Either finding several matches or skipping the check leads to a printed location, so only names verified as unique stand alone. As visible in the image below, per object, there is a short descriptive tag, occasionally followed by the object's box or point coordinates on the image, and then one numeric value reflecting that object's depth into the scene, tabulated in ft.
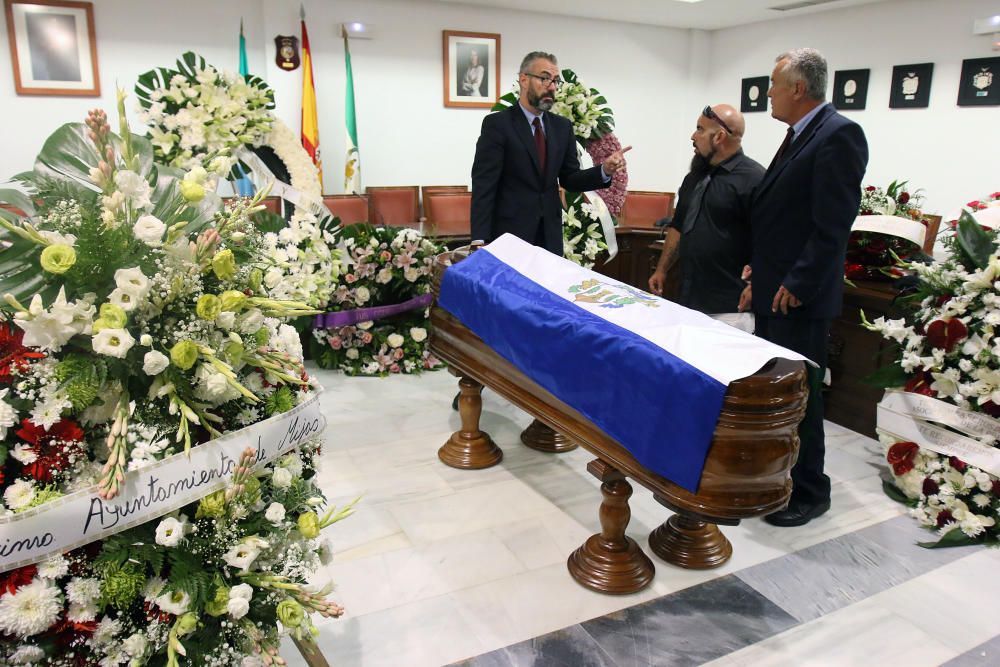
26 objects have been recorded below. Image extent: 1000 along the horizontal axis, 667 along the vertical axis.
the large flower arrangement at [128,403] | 3.76
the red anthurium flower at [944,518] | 8.48
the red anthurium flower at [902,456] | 9.01
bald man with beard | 8.96
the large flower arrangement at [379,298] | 13.58
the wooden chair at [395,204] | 22.79
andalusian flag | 23.17
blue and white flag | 5.72
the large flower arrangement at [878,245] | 11.15
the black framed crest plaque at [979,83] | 20.99
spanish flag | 22.20
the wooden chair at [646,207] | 23.17
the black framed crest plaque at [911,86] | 22.79
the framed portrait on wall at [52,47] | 19.83
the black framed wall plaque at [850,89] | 24.49
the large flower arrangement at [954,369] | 8.22
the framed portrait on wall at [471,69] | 25.30
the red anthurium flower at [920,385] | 8.95
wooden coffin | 5.61
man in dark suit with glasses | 10.49
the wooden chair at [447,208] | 21.03
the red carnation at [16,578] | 3.66
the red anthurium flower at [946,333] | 8.54
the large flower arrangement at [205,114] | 9.49
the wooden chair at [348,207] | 19.48
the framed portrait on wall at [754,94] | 28.27
